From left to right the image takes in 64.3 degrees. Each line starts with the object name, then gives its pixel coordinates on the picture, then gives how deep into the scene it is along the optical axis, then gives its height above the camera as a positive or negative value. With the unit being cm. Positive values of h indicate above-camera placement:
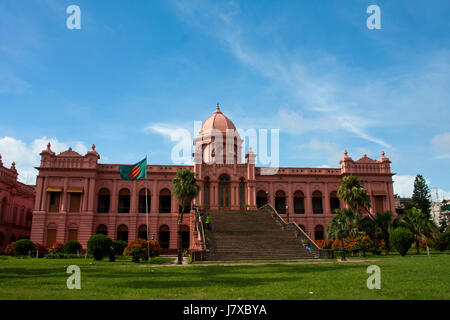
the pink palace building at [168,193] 3978 +461
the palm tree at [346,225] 3233 +70
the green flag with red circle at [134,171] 2634 +444
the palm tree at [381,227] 3450 +55
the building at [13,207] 4325 +327
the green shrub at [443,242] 3488 -88
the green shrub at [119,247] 2967 -118
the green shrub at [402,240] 2953 -59
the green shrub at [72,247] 3374 -137
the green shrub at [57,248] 3430 -149
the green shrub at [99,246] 2538 -95
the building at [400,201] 8181 +737
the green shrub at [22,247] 3155 -129
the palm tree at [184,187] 2820 +354
